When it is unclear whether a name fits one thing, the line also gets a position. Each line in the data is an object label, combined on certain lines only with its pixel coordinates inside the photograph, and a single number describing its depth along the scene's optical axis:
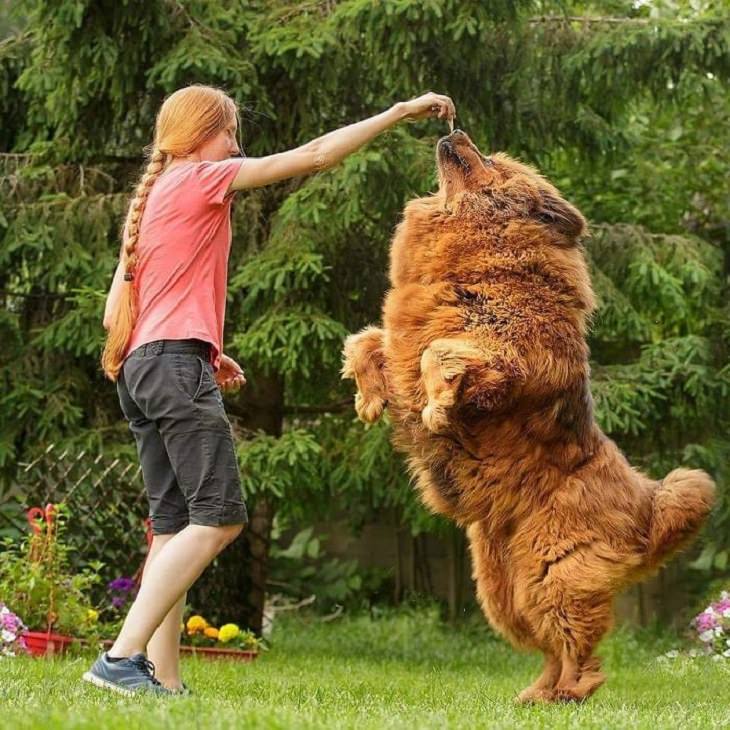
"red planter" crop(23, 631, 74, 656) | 12.99
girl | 8.34
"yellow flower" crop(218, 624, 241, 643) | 14.86
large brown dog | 9.24
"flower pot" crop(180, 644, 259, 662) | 14.64
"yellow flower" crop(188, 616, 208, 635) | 14.96
